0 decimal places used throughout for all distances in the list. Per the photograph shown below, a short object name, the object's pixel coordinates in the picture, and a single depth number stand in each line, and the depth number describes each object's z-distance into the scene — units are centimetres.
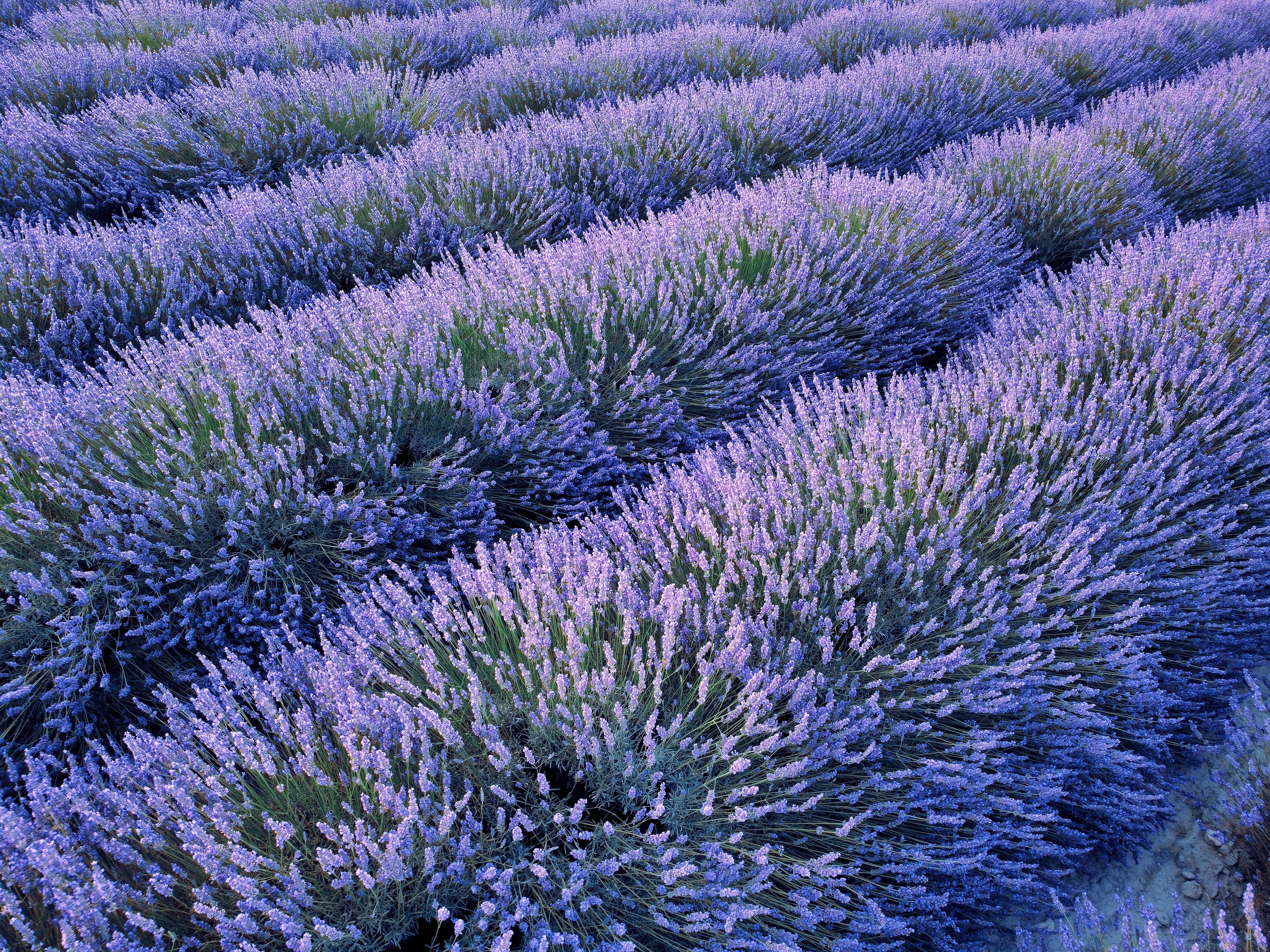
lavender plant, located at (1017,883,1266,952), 135
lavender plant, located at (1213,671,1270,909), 184
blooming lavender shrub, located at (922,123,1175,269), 418
